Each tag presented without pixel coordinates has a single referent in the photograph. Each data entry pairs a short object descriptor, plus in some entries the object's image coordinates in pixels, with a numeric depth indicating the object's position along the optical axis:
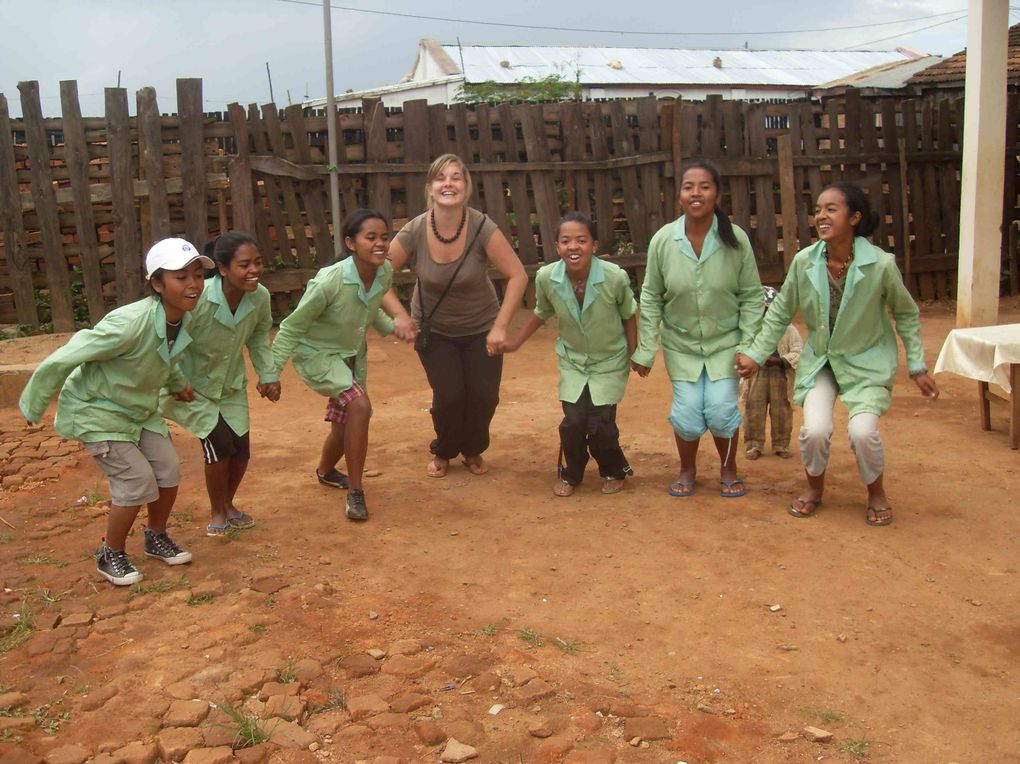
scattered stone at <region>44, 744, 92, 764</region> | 3.13
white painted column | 8.04
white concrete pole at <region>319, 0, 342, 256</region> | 9.96
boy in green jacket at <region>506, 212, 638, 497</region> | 5.56
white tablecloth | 6.40
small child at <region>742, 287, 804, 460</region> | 6.38
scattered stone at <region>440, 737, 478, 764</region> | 3.12
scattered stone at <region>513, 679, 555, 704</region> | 3.47
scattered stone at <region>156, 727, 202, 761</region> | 3.16
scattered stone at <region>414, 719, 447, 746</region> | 3.23
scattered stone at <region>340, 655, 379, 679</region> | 3.69
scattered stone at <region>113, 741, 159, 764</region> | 3.11
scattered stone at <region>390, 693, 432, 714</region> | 3.43
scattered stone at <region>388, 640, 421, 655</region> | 3.85
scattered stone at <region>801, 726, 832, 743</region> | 3.20
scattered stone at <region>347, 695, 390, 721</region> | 3.40
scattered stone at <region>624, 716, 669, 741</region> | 3.23
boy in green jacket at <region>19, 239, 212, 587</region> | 4.32
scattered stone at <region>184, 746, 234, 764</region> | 3.11
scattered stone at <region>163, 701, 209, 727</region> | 3.34
